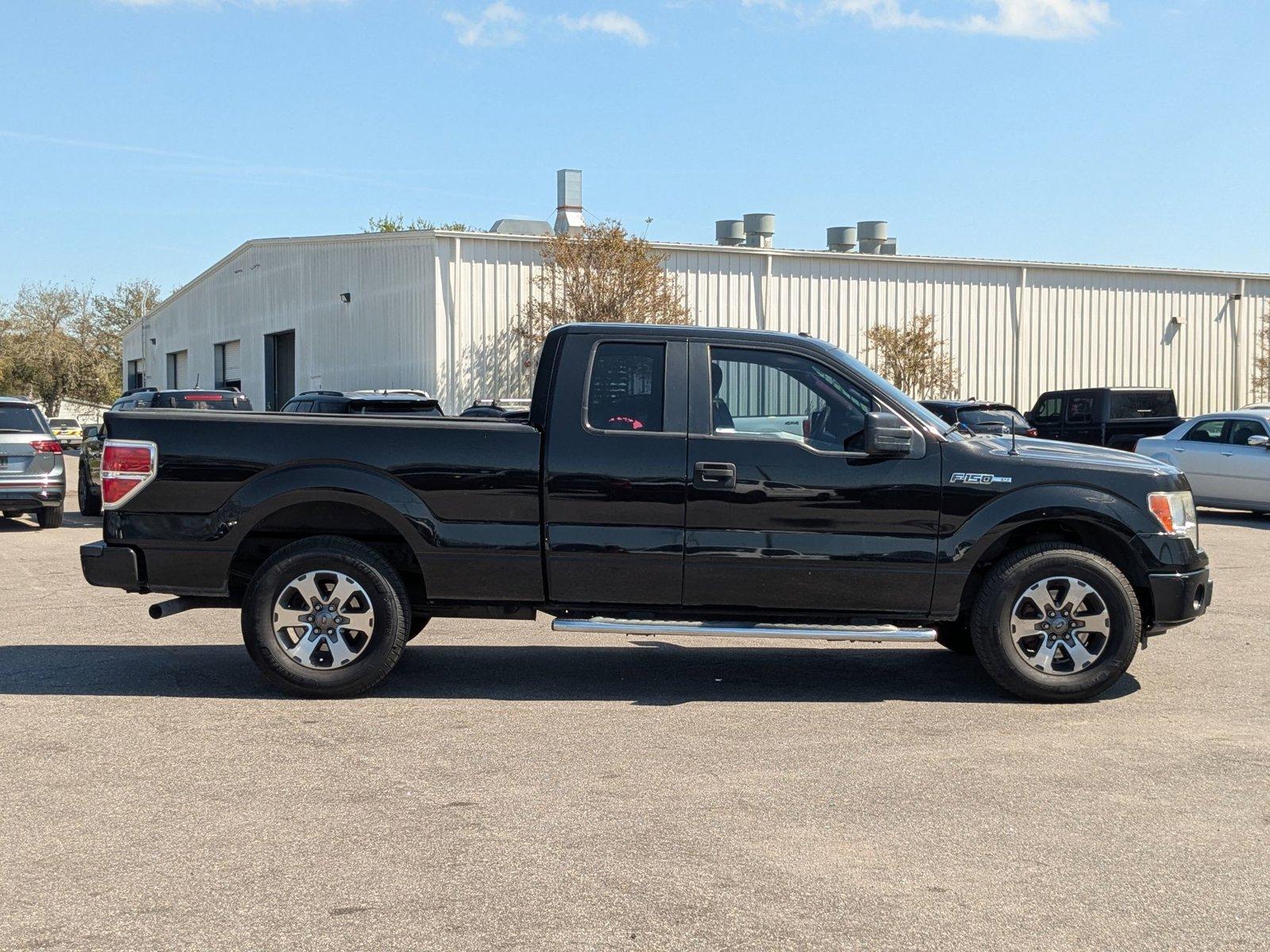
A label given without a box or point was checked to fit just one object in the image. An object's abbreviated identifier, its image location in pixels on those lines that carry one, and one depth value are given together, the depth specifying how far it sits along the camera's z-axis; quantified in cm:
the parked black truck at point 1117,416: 2727
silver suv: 1677
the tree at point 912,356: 3634
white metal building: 3253
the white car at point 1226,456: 1917
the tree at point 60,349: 8125
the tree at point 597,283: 3228
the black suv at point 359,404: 1634
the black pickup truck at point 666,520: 711
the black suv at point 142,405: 1869
